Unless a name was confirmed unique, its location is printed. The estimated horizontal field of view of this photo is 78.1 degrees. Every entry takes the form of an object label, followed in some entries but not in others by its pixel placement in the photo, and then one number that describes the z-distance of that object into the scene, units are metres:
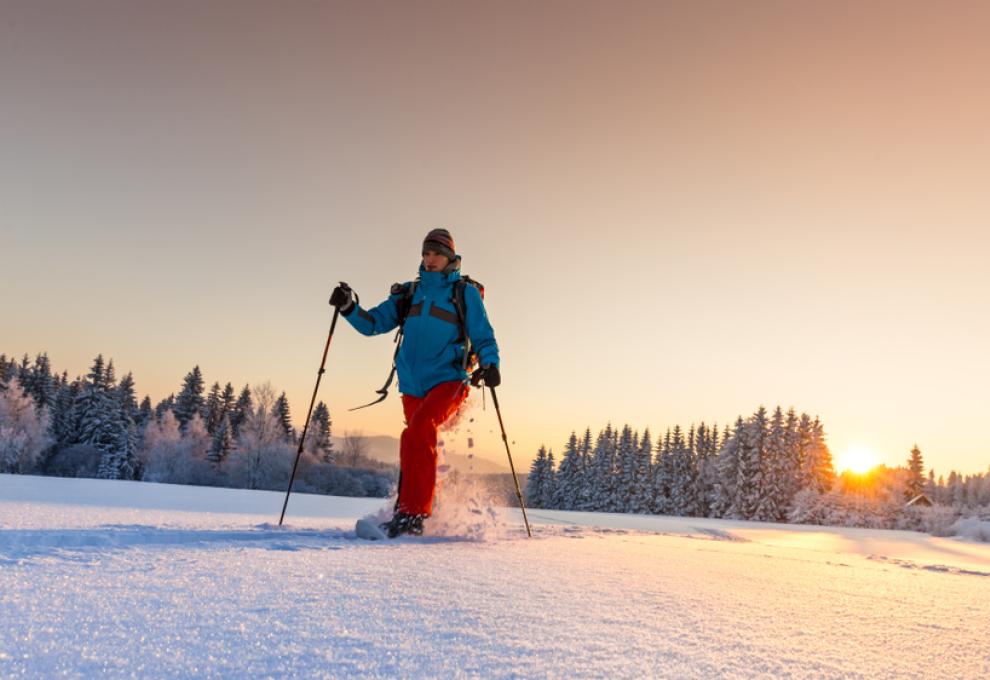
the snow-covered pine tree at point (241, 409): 67.56
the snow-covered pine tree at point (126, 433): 52.25
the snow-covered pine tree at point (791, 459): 45.59
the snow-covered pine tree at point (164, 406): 70.29
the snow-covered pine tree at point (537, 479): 63.47
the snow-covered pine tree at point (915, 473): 69.50
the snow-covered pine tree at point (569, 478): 59.25
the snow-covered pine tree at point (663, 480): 54.00
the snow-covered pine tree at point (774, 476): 45.06
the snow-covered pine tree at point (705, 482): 52.16
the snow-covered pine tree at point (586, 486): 57.56
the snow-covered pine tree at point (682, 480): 52.97
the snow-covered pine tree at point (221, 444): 56.62
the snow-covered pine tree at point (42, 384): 59.81
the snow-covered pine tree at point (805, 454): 45.88
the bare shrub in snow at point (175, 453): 49.97
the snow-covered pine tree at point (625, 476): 56.16
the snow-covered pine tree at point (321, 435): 65.11
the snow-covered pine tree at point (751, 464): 46.16
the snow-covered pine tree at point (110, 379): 57.06
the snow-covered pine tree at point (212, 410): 66.79
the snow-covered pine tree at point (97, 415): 54.00
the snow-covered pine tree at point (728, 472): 47.81
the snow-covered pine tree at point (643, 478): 55.06
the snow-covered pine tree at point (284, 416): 63.19
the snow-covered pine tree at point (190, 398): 65.00
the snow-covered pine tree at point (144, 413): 63.38
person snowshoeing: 3.78
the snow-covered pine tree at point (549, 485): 60.69
